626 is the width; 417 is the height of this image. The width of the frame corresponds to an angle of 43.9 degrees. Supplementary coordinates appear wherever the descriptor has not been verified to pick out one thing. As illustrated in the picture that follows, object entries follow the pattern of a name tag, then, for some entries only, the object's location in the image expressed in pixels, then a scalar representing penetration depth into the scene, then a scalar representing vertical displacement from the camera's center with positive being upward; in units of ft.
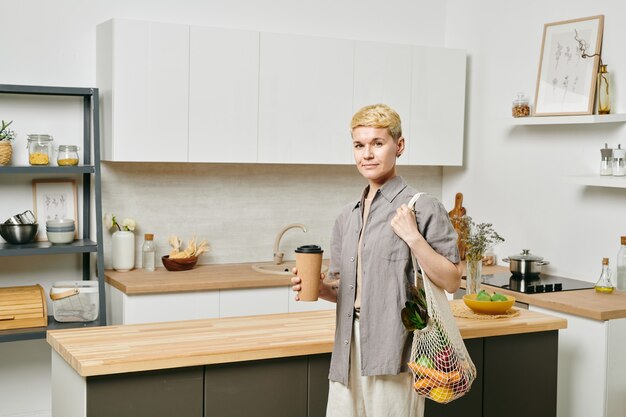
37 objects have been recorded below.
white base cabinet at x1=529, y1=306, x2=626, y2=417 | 11.86 -3.07
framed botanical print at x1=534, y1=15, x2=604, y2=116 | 13.94 +1.92
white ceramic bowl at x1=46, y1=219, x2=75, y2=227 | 13.83 -1.11
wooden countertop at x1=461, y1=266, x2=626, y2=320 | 11.85 -2.10
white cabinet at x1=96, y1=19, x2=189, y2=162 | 13.76 +1.32
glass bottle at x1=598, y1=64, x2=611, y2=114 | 13.60 +1.38
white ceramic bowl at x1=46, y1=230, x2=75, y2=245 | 13.80 -1.36
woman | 7.14 -0.99
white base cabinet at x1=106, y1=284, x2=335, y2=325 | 13.50 -2.54
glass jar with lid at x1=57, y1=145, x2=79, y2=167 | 13.80 +0.08
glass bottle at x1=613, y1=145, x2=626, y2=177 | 13.35 +0.14
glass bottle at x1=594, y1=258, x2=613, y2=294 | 13.35 -1.92
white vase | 14.71 -1.67
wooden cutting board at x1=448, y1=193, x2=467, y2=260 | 17.60 -0.93
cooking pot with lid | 14.61 -1.79
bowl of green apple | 10.07 -1.74
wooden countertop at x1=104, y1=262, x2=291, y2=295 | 13.52 -2.11
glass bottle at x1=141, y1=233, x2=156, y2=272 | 14.93 -1.74
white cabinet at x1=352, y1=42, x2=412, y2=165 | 15.88 +1.85
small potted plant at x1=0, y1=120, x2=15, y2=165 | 13.28 +0.23
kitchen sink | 15.14 -2.08
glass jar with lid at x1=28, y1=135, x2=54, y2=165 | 13.60 +0.20
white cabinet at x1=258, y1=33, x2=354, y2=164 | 15.05 +1.30
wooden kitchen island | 7.60 -2.15
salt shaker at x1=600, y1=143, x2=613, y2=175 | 13.57 +0.15
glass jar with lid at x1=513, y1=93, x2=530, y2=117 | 15.31 +1.24
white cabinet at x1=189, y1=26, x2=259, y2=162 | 14.38 +1.30
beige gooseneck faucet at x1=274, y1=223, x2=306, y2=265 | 16.10 -1.60
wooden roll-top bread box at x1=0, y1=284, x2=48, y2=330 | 13.05 -2.53
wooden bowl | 14.85 -1.92
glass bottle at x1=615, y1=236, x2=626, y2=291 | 13.40 -1.64
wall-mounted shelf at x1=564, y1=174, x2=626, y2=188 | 12.96 -0.17
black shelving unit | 13.08 -0.62
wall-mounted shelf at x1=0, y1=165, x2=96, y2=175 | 13.10 -0.15
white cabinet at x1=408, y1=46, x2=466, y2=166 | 16.57 +1.32
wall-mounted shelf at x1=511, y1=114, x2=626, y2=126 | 13.41 +0.92
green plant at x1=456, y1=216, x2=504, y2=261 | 13.23 -1.32
